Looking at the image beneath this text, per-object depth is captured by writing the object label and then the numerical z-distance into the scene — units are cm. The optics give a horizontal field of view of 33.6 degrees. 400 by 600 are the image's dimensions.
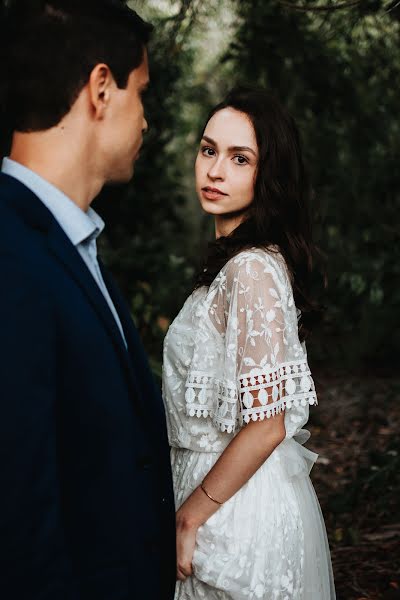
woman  185
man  117
